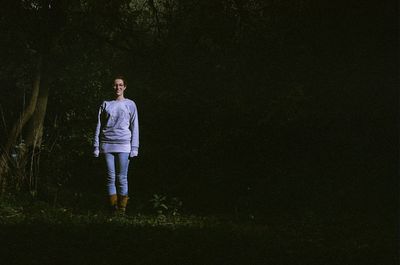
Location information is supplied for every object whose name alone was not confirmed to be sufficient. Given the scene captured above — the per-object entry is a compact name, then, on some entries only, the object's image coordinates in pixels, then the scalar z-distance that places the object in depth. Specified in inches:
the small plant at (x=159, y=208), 304.3
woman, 296.5
